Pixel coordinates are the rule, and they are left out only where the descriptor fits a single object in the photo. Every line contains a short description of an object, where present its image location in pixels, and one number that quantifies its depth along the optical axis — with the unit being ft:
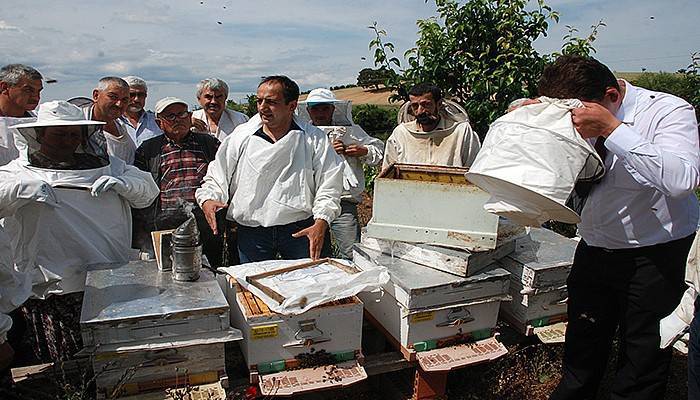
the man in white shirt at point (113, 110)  12.86
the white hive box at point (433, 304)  9.15
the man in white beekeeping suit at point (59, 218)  8.82
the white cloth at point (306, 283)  8.22
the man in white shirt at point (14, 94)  11.88
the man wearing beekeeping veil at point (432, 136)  13.03
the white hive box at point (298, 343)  8.23
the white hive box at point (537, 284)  10.16
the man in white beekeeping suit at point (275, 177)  11.30
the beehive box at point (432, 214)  9.32
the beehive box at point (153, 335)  7.29
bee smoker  8.54
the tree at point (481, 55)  16.88
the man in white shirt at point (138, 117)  15.05
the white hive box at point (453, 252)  9.42
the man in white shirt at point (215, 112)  15.51
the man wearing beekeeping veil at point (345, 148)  14.48
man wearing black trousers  6.90
